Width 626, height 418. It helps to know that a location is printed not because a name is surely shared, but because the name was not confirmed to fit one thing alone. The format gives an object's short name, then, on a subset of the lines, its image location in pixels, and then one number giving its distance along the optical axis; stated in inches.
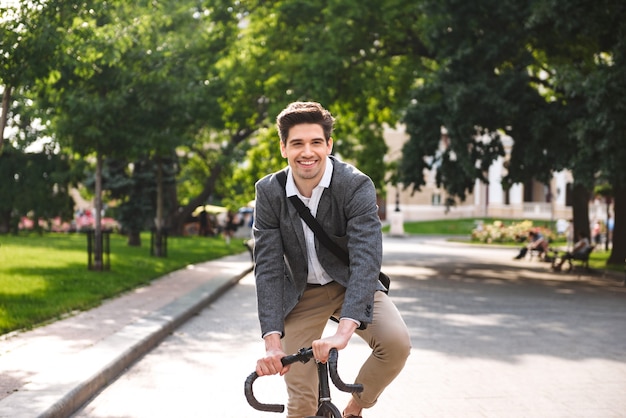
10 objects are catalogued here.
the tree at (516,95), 690.2
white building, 2957.7
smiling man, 148.9
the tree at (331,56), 882.1
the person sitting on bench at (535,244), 1170.0
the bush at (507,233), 1802.4
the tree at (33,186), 1573.6
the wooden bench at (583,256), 905.5
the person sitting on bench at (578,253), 906.7
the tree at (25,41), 400.5
